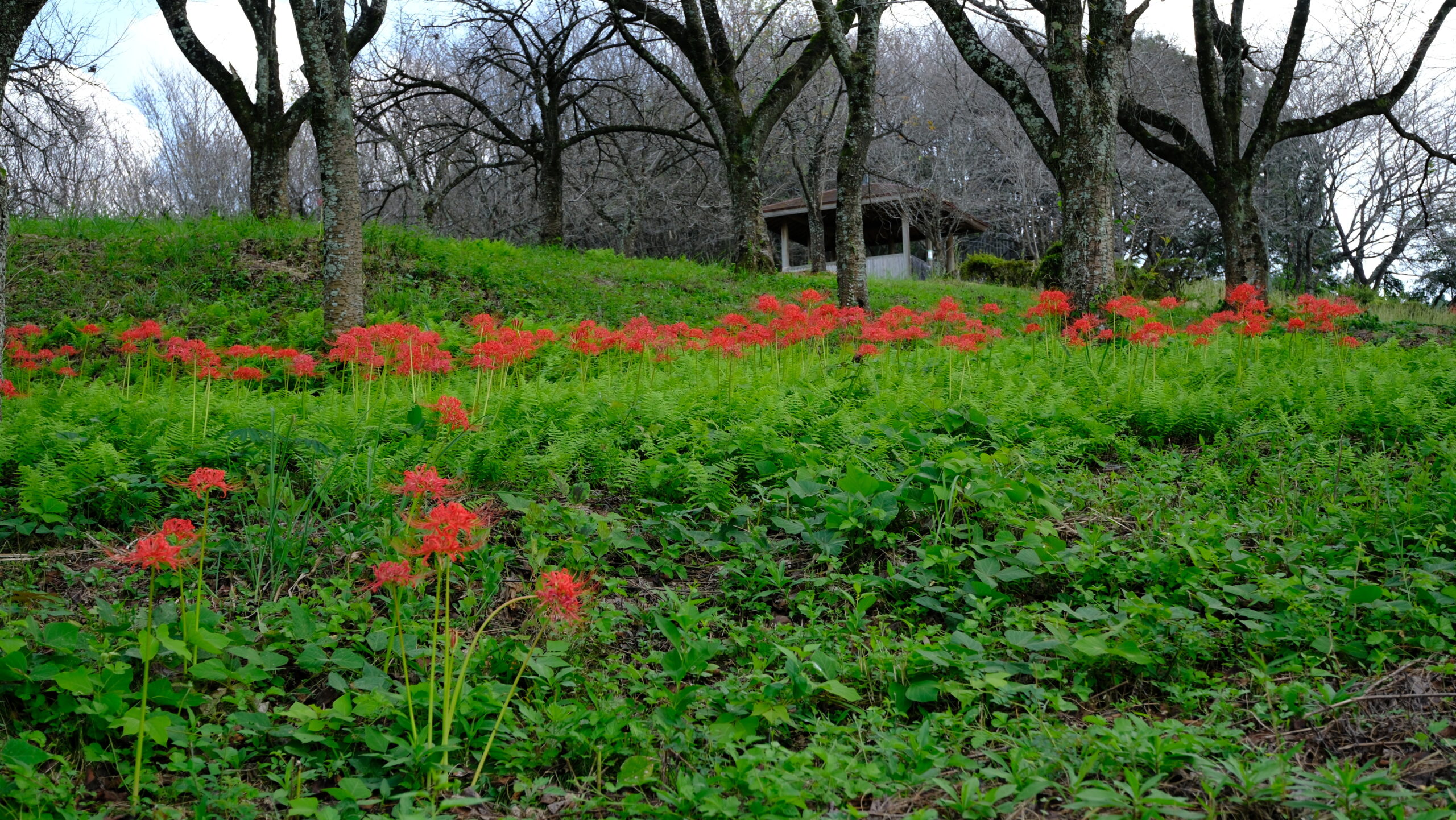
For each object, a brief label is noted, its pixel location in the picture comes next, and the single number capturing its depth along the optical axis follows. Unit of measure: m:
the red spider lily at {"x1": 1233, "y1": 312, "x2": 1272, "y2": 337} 5.40
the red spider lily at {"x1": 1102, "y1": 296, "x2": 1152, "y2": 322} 5.45
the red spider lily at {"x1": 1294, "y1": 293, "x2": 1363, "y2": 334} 5.45
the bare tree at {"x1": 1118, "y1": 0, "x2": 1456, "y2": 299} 12.39
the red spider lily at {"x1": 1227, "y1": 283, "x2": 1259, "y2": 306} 5.54
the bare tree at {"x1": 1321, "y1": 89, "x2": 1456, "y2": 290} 23.62
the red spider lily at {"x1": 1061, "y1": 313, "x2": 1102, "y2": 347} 5.89
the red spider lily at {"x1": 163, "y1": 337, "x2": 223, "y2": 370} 3.93
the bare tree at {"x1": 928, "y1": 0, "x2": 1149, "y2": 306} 8.28
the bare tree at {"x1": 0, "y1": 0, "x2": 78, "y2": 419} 4.66
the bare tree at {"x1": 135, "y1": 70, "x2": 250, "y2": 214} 37.09
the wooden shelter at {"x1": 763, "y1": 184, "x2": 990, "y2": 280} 25.56
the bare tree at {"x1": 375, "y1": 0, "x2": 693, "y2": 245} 15.30
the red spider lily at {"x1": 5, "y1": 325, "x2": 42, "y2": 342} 5.45
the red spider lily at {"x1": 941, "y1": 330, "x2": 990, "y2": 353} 4.88
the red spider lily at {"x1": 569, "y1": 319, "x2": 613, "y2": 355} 5.02
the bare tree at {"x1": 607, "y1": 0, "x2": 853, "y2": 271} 14.63
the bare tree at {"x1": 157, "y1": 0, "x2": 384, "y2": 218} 11.90
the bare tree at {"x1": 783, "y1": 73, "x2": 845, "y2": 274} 18.91
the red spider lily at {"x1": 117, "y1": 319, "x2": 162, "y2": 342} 4.50
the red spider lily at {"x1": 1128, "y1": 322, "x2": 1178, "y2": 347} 5.07
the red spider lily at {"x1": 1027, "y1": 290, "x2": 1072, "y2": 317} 5.55
